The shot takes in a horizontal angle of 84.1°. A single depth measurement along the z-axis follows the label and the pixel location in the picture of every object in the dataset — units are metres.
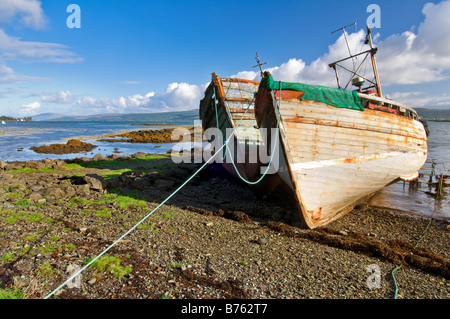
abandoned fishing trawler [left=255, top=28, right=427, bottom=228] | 7.15
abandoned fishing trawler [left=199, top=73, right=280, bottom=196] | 9.85
